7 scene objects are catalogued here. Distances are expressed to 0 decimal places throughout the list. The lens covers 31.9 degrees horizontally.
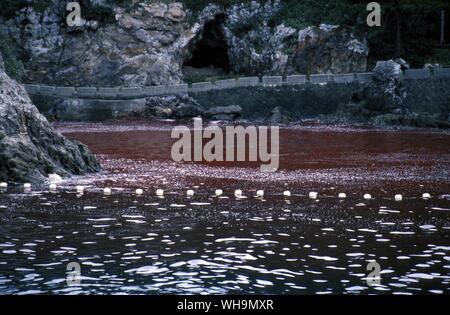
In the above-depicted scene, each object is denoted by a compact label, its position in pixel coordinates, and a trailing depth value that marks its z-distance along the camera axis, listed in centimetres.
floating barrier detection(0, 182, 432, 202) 2402
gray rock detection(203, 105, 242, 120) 5997
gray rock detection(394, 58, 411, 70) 6112
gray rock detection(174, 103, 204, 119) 6103
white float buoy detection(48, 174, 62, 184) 2685
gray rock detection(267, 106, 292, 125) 5875
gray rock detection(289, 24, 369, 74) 6469
